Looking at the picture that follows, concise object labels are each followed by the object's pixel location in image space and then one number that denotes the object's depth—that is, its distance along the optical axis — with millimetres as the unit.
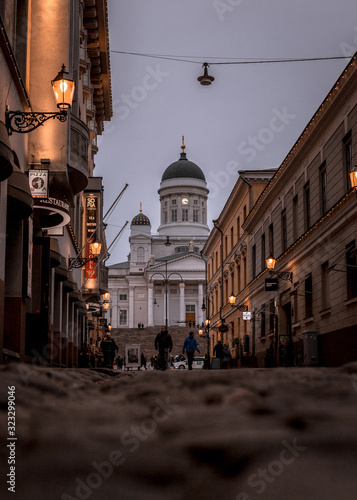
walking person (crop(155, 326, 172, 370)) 25203
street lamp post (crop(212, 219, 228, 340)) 51250
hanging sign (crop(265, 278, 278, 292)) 32406
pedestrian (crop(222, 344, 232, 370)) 40919
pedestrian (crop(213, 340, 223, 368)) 37781
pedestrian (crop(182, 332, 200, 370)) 27406
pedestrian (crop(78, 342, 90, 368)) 31017
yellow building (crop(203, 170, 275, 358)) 45094
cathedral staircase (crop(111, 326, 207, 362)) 92562
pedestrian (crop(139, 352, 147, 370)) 64812
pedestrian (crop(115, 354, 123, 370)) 72288
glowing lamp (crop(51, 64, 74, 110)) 14398
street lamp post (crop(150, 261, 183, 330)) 122000
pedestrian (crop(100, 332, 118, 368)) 32094
